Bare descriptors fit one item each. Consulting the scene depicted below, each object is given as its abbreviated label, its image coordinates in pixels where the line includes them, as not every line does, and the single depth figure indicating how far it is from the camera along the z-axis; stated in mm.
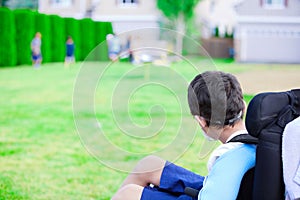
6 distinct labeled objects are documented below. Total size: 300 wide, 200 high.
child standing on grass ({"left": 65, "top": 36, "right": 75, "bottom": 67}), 19250
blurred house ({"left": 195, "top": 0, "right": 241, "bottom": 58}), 26281
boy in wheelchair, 1500
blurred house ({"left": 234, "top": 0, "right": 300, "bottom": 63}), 23016
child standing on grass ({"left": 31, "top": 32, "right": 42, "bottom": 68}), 17353
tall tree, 24875
